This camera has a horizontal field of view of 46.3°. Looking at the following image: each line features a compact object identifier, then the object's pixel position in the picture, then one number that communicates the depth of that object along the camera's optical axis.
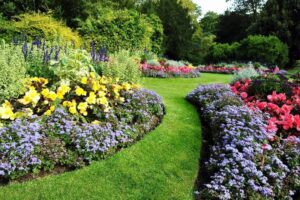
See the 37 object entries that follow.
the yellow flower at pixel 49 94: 5.11
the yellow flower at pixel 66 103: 5.18
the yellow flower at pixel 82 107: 5.18
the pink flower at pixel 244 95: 7.39
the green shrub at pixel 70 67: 5.89
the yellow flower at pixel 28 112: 4.75
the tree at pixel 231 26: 38.47
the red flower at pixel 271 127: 5.34
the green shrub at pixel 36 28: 15.01
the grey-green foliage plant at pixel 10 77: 5.11
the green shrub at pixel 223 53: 25.36
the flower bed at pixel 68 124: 4.07
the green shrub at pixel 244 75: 9.37
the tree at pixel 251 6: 42.62
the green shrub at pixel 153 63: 13.68
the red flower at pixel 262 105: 6.46
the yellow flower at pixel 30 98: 4.95
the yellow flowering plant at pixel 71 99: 4.94
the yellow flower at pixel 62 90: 5.18
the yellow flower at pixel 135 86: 6.79
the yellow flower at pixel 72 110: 5.03
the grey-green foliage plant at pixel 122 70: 6.84
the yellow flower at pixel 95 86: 5.61
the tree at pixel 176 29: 22.33
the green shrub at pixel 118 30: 17.04
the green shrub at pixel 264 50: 22.94
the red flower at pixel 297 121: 5.62
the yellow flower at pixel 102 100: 5.46
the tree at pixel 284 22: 26.84
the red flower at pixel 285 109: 6.16
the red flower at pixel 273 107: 6.28
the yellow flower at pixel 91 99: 5.37
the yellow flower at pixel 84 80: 5.65
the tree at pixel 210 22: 42.72
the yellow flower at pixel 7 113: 4.62
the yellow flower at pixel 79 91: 5.38
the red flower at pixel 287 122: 5.65
